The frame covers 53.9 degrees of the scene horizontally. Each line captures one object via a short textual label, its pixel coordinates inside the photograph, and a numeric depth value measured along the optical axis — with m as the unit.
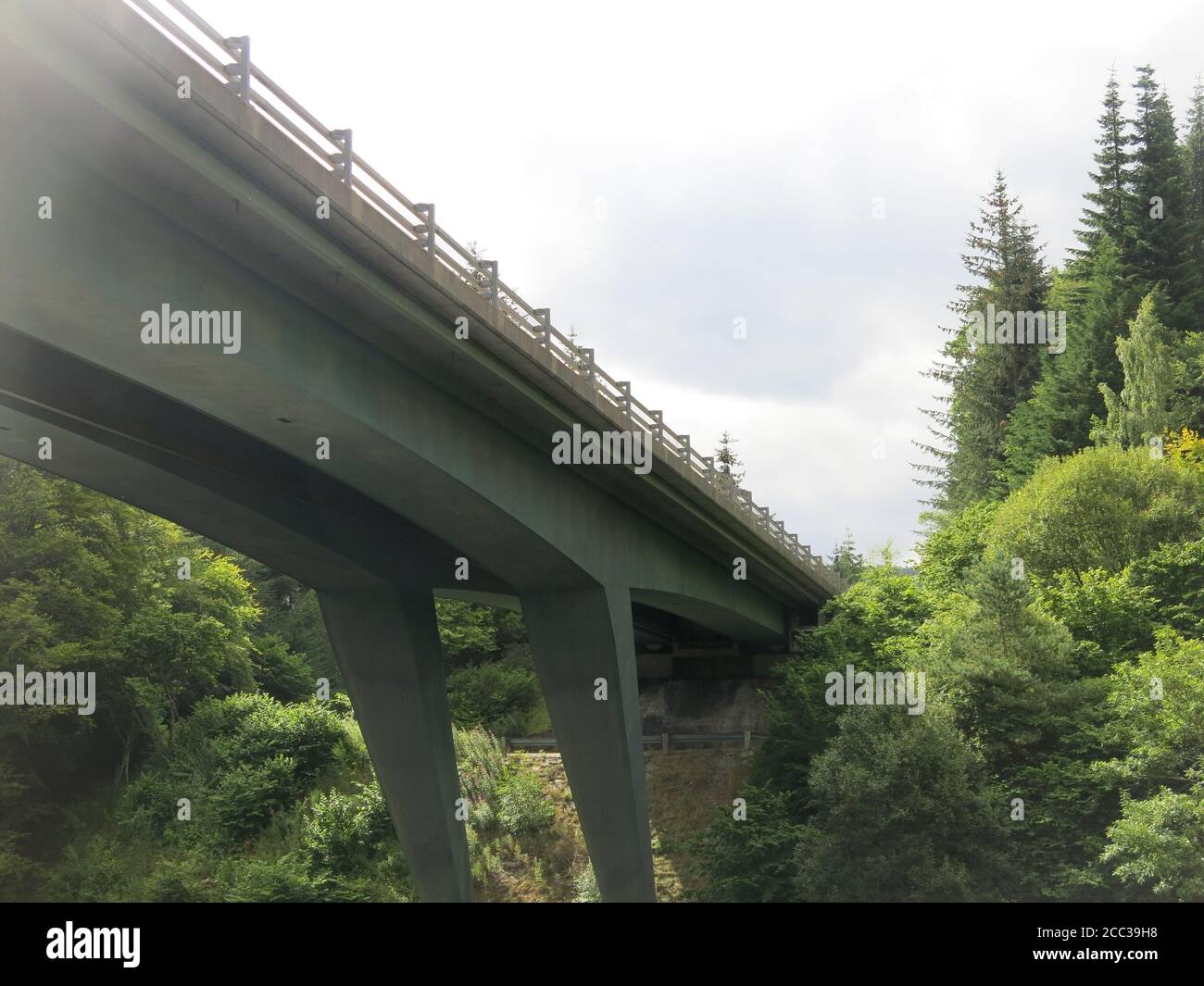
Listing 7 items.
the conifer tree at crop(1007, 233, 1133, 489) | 48.84
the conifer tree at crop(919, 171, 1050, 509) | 59.44
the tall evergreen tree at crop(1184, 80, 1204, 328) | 50.25
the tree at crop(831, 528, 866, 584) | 84.23
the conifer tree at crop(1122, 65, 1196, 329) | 50.97
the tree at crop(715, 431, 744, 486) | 89.25
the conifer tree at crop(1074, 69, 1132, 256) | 55.41
